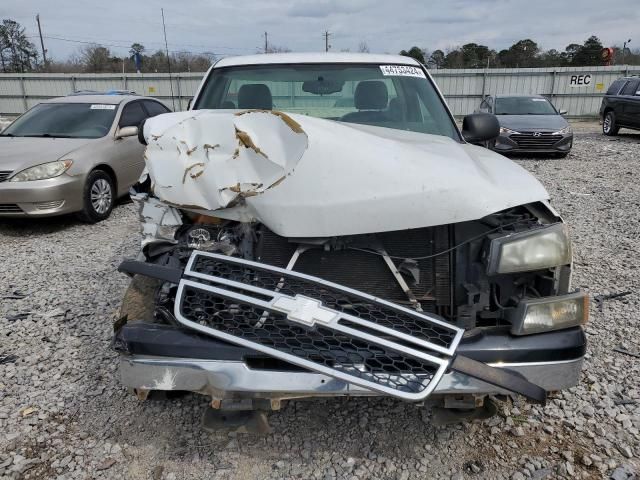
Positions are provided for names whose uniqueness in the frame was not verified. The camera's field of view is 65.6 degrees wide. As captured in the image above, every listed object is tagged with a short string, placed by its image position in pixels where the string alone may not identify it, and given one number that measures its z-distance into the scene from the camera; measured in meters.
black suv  13.85
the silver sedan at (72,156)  5.82
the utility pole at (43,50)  48.08
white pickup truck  1.88
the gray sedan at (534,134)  11.27
